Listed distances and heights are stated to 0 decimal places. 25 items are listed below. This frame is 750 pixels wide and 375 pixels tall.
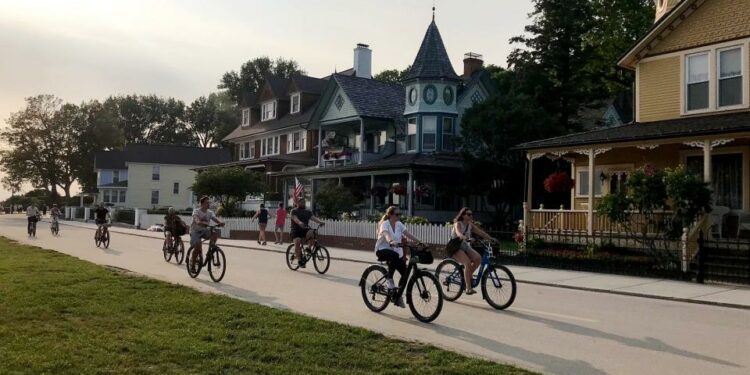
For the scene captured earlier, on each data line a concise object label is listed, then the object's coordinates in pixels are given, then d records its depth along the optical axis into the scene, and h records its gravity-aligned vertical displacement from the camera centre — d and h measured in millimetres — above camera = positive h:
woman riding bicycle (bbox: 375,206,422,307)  9898 -497
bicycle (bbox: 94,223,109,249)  25219 -1198
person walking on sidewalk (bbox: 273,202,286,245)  28719 -476
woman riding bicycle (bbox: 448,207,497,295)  11039 -694
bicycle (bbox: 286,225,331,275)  16469 -1185
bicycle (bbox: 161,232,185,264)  18641 -1250
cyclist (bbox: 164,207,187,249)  18188 -549
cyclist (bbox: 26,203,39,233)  31750 -532
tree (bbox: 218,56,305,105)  95438 +20451
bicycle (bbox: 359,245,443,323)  9344 -1179
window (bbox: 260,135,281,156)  51234 +5271
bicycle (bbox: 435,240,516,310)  10764 -1126
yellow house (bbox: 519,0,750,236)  19469 +3688
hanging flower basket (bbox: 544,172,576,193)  22812 +1291
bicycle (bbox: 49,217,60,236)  34344 -1250
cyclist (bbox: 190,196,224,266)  14508 -436
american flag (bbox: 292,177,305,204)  33594 +1049
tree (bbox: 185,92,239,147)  94125 +14403
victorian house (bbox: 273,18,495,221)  34750 +4786
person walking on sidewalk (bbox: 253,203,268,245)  29031 -556
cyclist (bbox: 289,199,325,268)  16641 -477
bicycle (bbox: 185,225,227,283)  14070 -1217
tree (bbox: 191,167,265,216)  39562 +1575
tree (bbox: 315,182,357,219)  31500 +558
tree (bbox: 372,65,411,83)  71688 +15777
